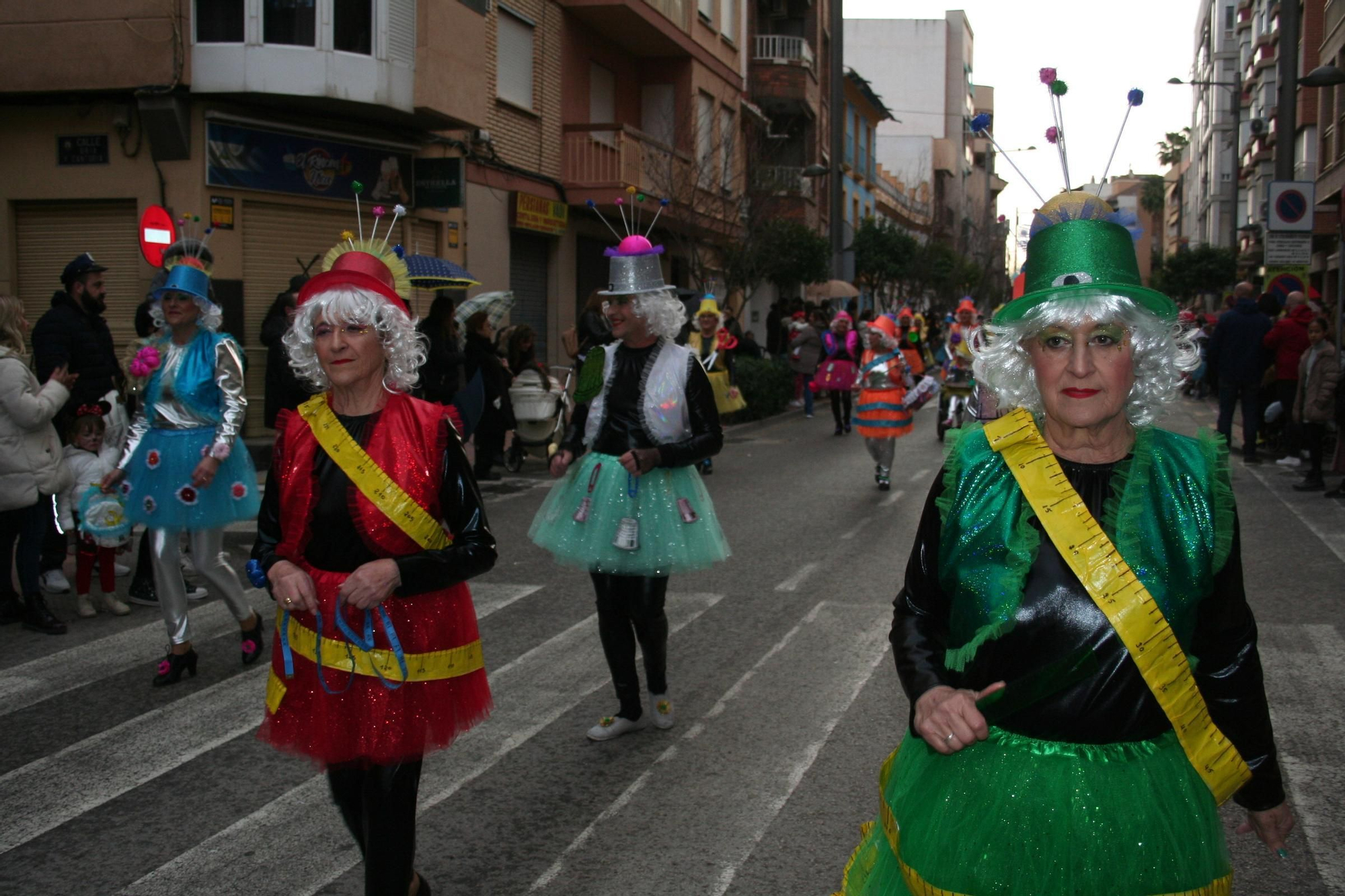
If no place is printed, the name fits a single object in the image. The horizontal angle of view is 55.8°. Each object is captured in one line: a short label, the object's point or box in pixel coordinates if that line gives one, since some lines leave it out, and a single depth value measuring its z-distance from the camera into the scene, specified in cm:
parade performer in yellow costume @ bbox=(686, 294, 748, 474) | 1361
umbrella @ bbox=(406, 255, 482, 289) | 1347
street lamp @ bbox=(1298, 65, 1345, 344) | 1608
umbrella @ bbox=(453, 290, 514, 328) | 1394
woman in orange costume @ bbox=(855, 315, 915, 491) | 1281
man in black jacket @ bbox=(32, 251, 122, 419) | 806
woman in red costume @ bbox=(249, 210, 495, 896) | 317
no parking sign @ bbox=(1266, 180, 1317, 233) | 1580
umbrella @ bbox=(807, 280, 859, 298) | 2764
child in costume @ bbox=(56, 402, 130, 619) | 724
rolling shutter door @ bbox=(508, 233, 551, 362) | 2159
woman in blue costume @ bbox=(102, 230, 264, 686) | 600
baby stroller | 1445
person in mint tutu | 521
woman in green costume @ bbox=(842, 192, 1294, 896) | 214
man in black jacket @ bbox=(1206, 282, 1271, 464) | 1512
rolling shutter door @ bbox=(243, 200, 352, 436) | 1556
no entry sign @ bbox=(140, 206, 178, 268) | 1144
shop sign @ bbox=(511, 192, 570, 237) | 2077
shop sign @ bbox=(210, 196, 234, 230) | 1500
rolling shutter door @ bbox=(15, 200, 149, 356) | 1524
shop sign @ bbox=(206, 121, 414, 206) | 1509
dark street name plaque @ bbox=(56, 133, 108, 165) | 1504
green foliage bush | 2152
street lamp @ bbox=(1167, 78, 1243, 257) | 3262
